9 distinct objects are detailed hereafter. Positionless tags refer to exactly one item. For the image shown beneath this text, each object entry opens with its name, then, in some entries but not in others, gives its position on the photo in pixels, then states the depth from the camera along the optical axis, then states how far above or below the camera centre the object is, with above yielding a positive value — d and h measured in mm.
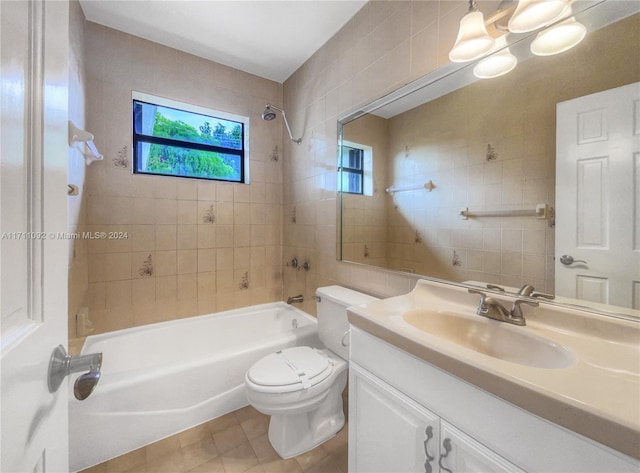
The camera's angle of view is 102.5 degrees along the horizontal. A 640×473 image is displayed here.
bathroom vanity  465 -355
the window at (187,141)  1941 +779
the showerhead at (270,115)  2051 +974
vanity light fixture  867 +761
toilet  1222 -732
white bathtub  1258 -853
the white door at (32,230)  319 +5
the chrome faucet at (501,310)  857 -256
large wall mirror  774 +257
